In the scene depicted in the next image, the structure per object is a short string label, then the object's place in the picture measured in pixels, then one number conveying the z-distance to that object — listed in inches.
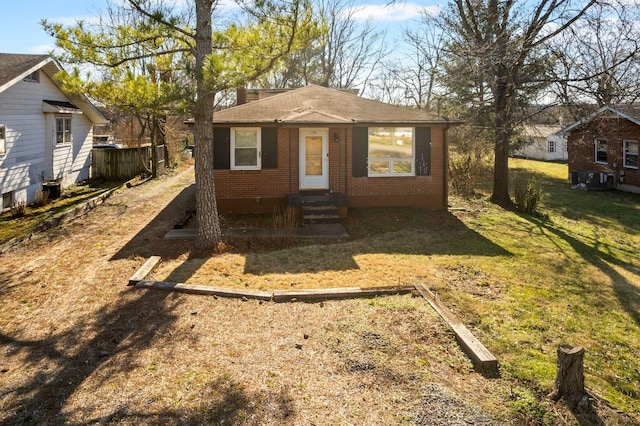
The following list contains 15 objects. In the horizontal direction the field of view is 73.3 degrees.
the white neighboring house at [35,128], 547.5
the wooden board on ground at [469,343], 191.9
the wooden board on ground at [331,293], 272.4
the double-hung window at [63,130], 703.7
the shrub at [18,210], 508.7
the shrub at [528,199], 621.4
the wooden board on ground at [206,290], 273.8
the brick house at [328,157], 522.3
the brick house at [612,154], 897.5
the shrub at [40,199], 575.5
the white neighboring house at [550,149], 1588.3
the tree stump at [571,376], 166.7
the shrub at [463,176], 732.7
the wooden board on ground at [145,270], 296.4
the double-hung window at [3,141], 531.8
